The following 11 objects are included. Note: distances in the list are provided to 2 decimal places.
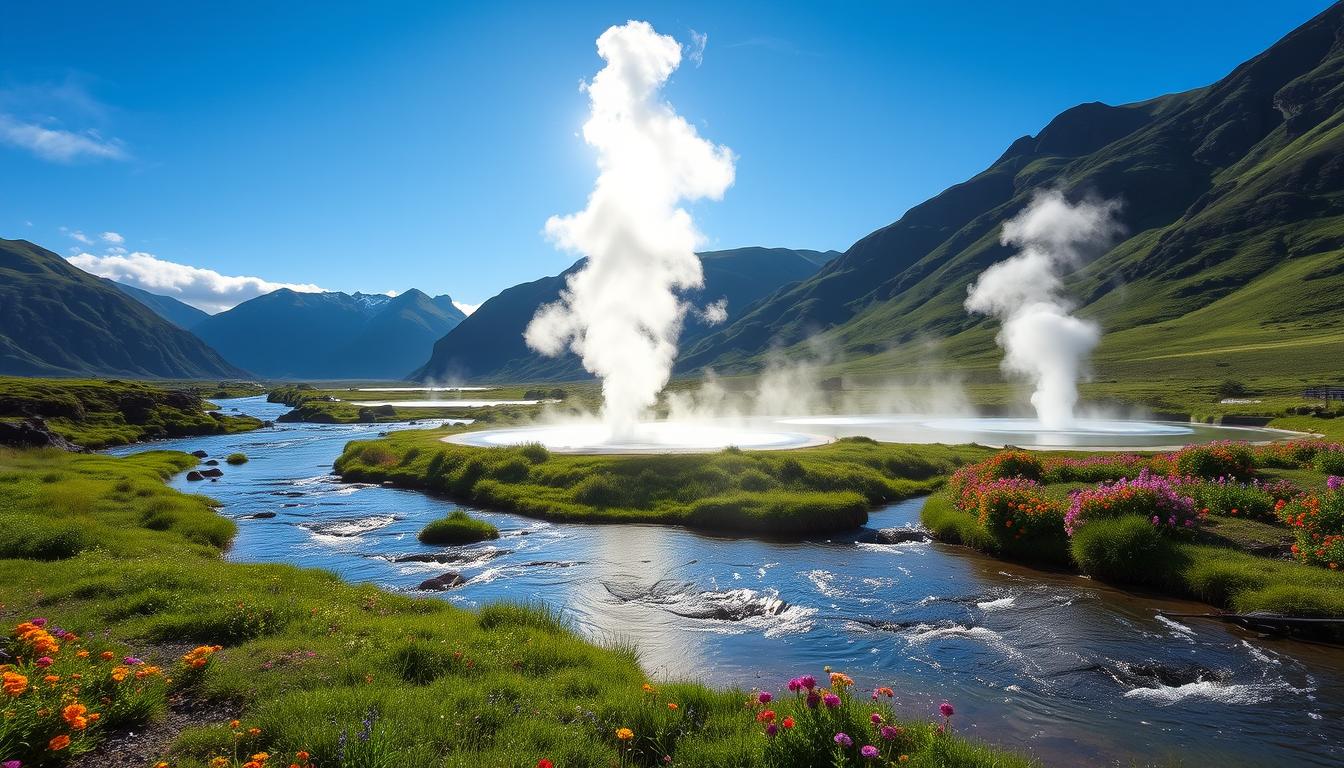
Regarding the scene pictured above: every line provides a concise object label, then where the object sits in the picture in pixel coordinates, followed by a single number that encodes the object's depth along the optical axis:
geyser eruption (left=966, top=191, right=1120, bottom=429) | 97.31
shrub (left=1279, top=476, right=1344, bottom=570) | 22.02
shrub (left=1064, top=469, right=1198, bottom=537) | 26.25
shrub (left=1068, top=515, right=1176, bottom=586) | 24.78
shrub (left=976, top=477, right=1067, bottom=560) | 29.28
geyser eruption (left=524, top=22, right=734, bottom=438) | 68.50
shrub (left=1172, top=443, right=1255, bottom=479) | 32.31
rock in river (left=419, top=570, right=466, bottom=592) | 26.48
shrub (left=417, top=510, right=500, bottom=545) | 35.06
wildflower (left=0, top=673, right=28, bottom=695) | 8.16
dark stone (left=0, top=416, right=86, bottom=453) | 65.00
